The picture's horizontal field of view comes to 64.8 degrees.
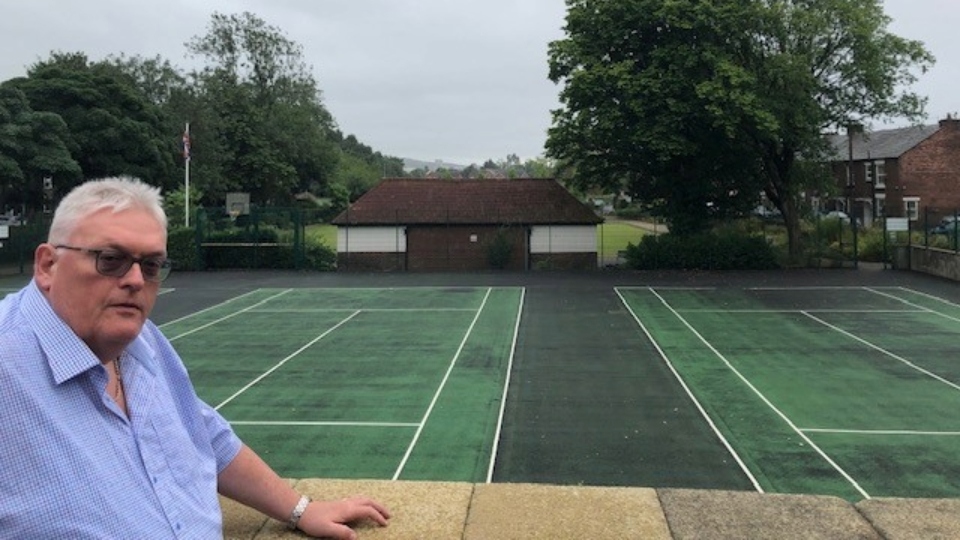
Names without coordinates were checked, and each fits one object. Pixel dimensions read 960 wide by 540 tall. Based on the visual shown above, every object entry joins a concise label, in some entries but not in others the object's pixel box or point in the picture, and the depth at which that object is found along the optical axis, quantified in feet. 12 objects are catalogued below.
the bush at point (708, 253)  105.29
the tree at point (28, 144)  109.70
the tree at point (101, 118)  128.47
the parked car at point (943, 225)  107.76
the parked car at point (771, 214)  132.66
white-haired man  5.03
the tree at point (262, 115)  178.81
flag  106.62
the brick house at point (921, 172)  156.56
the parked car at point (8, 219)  135.96
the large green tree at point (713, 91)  92.53
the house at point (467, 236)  113.09
